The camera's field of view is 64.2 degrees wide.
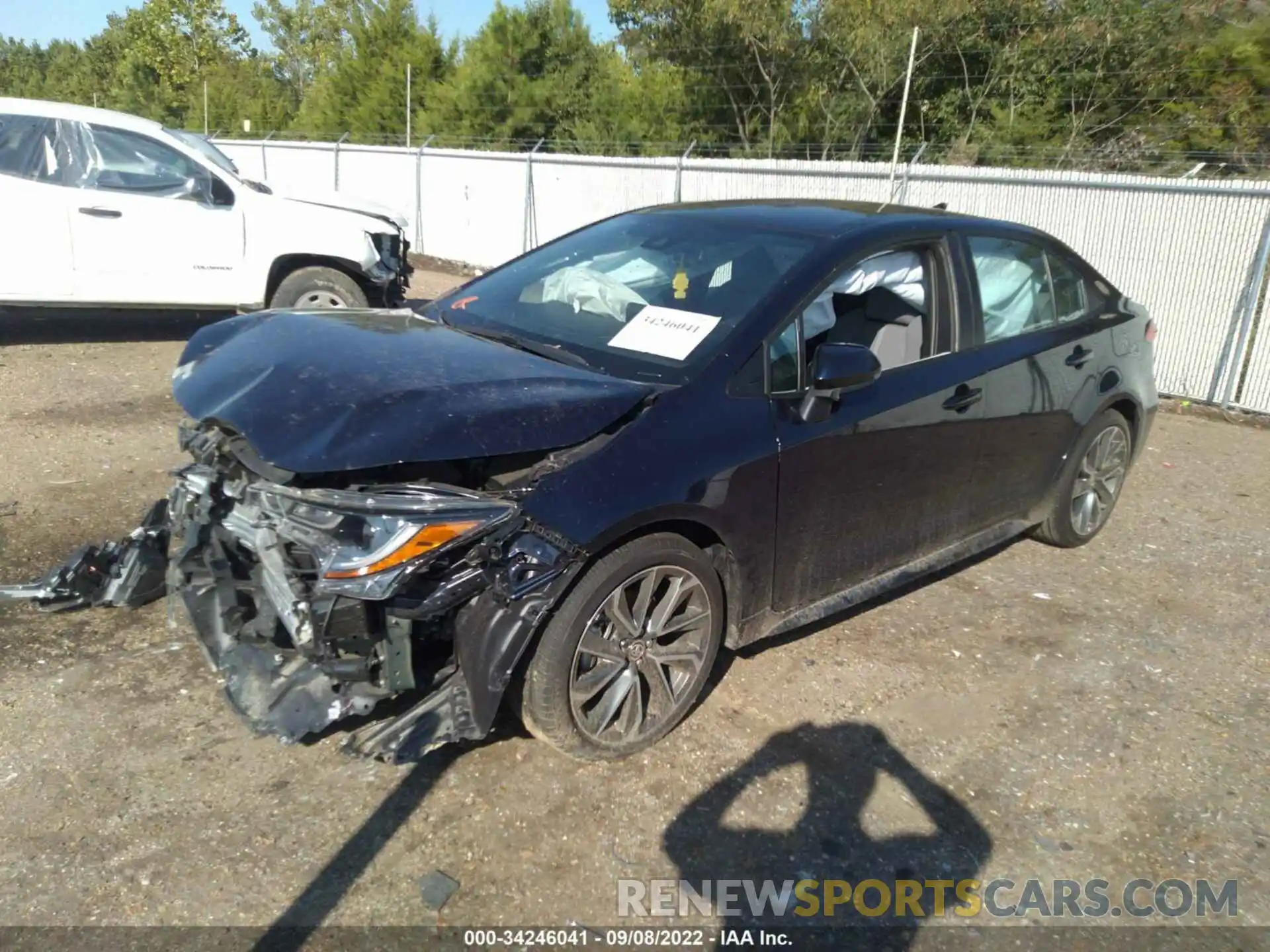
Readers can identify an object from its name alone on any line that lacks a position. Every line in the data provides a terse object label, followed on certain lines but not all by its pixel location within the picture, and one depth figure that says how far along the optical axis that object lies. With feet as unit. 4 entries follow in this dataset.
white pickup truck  26.50
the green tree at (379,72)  100.42
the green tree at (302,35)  192.24
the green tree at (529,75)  85.76
